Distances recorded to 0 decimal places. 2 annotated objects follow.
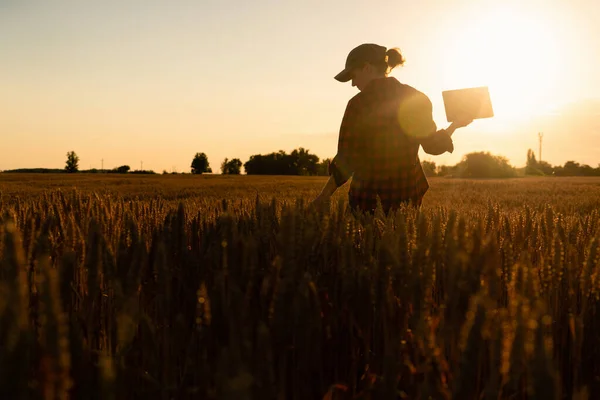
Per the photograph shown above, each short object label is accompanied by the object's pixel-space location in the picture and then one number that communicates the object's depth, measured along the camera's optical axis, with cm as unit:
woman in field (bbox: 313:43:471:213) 496
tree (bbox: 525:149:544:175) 7625
